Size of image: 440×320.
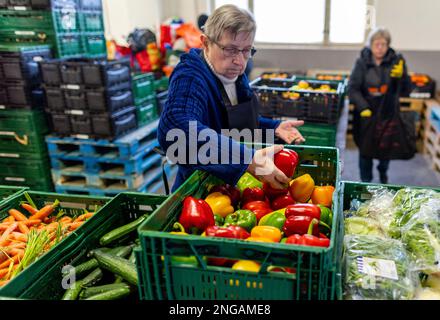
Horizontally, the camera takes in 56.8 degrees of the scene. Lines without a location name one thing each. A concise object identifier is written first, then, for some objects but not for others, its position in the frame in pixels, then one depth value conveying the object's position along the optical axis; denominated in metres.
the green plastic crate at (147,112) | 4.42
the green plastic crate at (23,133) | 4.08
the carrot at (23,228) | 1.89
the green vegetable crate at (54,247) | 1.35
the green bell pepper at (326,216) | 1.45
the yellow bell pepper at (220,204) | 1.56
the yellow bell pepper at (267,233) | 1.32
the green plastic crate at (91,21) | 4.38
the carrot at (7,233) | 1.83
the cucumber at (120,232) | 1.72
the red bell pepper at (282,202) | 1.64
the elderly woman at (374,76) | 4.21
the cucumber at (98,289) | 1.50
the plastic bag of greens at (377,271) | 1.19
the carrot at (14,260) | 1.72
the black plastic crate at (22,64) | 3.84
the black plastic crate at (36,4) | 3.94
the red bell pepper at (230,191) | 1.68
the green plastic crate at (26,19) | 4.04
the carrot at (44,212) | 2.00
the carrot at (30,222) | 1.95
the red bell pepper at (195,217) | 1.36
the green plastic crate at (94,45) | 4.48
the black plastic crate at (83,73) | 3.69
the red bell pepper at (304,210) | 1.39
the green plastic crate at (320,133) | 4.03
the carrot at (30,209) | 2.04
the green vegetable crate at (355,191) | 1.78
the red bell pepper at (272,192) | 1.69
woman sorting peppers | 1.58
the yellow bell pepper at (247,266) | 1.11
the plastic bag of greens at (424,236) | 1.32
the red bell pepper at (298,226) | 1.33
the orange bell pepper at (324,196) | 1.64
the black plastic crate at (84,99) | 3.77
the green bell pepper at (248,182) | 1.79
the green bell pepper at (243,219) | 1.44
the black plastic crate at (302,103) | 3.92
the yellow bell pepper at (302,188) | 1.68
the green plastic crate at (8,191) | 2.18
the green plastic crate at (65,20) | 4.05
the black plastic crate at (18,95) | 3.96
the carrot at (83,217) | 1.96
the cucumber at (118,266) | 1.52
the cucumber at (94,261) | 1.57
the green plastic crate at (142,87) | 4.37
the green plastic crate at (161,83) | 5.37
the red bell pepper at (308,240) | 1.17
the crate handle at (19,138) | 4.14
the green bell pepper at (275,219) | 1.43
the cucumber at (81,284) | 1.46
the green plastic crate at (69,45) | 4.18
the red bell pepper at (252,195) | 1.70
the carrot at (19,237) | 1.86
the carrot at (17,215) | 2.00
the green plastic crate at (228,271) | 1.06
